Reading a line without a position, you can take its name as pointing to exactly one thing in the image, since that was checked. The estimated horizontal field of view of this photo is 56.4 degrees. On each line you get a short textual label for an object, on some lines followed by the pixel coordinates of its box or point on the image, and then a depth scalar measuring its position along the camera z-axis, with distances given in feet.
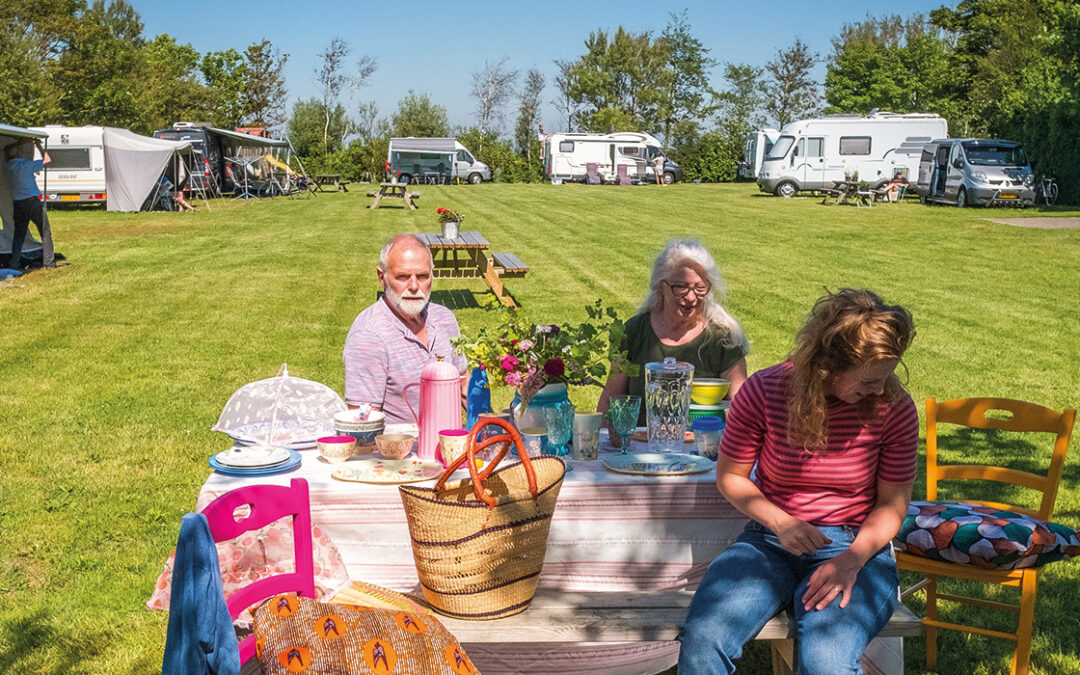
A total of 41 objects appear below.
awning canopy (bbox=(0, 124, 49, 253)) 40.16
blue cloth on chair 6.15
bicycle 74.43
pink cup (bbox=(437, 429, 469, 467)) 8.83
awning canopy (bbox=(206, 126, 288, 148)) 86.18
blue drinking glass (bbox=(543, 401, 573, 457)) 9.39
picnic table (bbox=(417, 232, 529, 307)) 32.40
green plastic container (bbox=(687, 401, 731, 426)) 10.13
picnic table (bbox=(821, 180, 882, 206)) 76.07
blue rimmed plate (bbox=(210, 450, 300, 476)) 8.86
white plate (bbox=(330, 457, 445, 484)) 8.83
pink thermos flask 9.26
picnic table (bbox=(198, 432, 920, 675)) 8.68
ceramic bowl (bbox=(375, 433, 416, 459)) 9.40
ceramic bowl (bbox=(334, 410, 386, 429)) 9.71
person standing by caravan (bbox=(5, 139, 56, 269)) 38.88
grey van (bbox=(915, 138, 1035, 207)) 70.38
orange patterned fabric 6.52
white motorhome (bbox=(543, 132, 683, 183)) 120.88
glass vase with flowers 9.23
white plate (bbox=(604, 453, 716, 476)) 9.05
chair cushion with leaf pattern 9.10
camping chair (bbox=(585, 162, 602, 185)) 120.16
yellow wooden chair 9.24
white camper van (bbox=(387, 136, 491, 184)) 119.75
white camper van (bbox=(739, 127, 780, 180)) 110.32
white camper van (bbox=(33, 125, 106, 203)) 69.10
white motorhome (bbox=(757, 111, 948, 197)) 88.74
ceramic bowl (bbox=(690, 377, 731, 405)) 10.08
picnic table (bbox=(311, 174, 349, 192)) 101.02
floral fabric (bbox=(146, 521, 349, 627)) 8.37
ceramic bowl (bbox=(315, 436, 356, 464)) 9.29
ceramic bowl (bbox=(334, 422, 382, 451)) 9.71
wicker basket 7.32
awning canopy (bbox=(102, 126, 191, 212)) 69.26
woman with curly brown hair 7.68
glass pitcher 9.45
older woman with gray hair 11.98
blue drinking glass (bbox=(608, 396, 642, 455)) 9.58
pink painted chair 7.43
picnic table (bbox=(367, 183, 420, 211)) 74.90
